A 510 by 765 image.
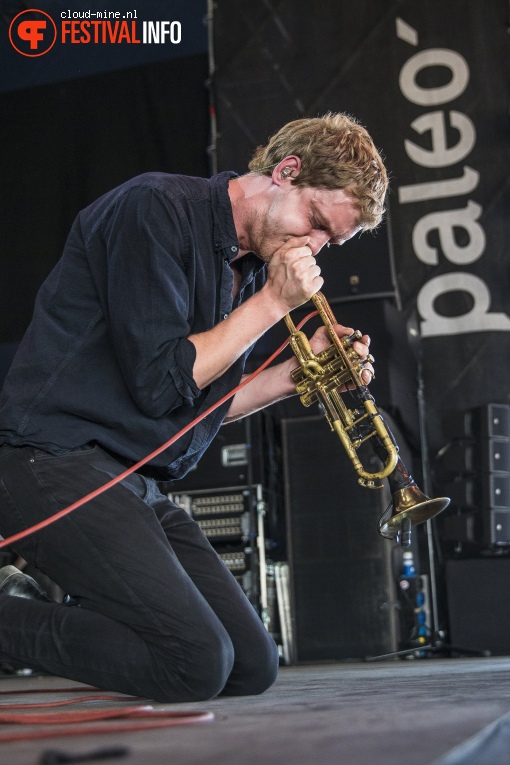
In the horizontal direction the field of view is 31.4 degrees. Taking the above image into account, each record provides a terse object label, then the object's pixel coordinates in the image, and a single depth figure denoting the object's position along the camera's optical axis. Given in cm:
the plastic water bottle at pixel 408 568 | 487
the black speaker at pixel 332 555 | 455
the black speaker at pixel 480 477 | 486
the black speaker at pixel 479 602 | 475
